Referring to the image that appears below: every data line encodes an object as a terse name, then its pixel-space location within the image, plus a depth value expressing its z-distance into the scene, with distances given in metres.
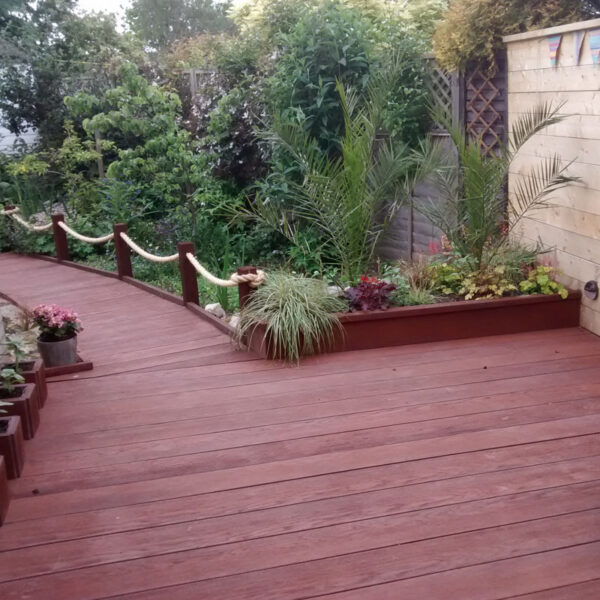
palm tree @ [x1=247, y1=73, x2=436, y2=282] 5.45
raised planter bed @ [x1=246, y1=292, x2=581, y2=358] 5.15
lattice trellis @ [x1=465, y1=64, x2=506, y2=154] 6.02
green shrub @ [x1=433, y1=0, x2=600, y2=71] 5.63
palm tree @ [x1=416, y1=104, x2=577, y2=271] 5.16
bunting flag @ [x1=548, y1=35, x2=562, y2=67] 5.08
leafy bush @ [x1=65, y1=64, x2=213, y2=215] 8.30
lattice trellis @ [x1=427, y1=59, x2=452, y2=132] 6.95
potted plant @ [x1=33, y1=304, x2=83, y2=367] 4.85
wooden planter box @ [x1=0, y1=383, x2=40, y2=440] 3.79
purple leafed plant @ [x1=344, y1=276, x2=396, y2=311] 5.22
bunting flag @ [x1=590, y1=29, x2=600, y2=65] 4.68
